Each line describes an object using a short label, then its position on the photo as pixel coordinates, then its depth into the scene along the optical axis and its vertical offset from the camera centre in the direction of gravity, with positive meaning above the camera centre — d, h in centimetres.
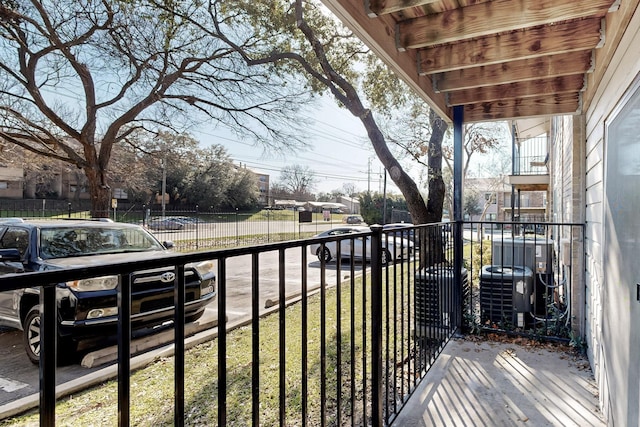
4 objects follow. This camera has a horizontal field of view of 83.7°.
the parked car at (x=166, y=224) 1423 -40
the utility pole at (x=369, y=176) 2642 +291
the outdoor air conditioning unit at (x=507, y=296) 339 -80
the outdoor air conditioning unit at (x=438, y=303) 283 -76
